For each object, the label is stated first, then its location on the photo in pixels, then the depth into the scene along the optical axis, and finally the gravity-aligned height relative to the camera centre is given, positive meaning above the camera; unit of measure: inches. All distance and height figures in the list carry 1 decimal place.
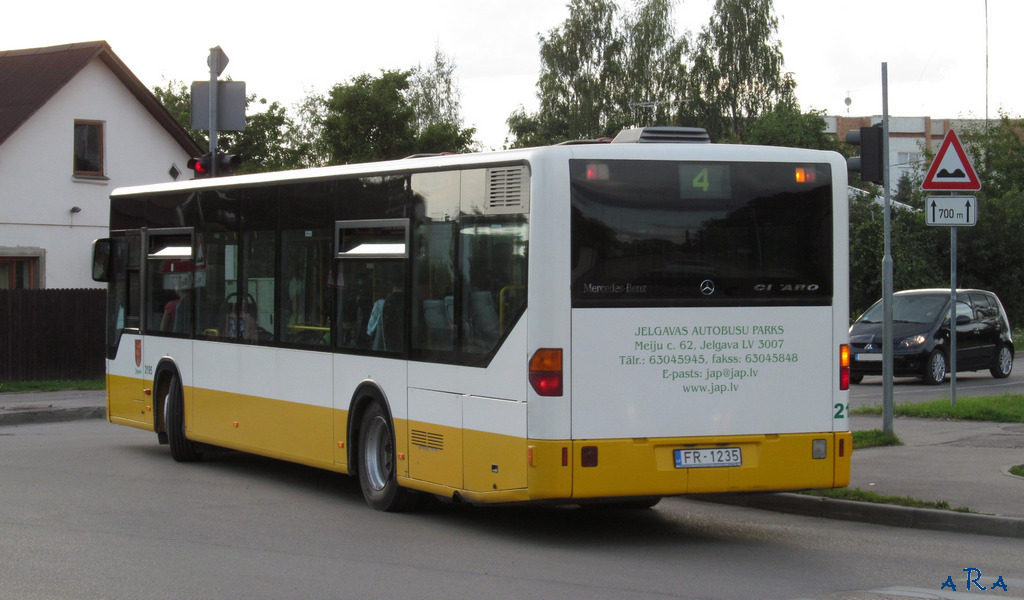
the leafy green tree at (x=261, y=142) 2491.4 +284.5
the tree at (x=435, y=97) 2933.1 +426.5
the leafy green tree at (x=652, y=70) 2618.1 +431.4
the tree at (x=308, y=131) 2792.8 +371.9
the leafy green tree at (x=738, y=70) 2588.6 +426.2
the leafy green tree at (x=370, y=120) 2063.2 +264.4
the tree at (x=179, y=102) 2603.3 +386.3
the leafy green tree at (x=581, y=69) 2610.7 +433.8
